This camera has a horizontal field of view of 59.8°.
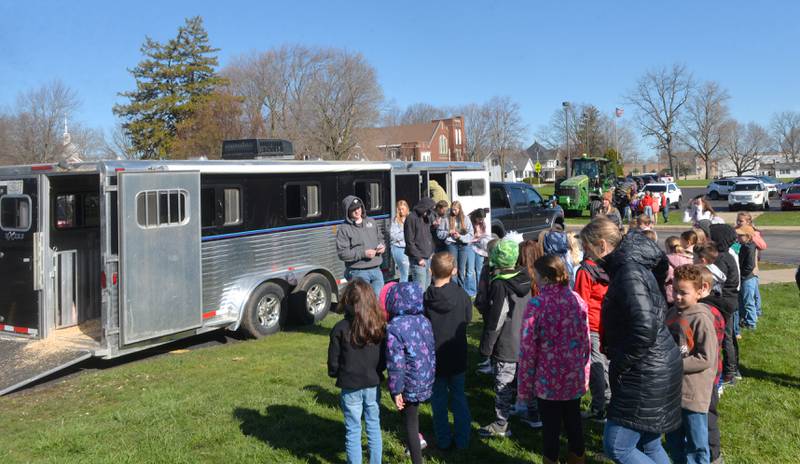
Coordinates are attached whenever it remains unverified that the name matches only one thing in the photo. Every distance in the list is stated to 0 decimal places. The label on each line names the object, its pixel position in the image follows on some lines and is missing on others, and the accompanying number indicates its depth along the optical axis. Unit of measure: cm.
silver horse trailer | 794
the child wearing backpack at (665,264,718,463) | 430
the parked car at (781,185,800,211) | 3353
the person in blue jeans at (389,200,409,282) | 1053
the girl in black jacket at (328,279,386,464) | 453
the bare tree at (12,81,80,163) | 4403
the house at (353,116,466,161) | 7238
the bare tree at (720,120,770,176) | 10269
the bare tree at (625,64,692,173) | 8306
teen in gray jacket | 866
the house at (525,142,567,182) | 11312
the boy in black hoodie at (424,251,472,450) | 505
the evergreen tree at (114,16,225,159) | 4544
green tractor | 3300
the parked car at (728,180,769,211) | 3578
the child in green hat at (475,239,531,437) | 536
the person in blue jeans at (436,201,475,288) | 1123
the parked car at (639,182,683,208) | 3909
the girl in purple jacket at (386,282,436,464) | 460
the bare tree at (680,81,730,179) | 8844
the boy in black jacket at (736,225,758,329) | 829
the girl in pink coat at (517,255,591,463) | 444
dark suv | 1683
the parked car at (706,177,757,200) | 4778
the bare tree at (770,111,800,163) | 11569
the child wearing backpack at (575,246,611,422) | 539
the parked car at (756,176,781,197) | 4948
